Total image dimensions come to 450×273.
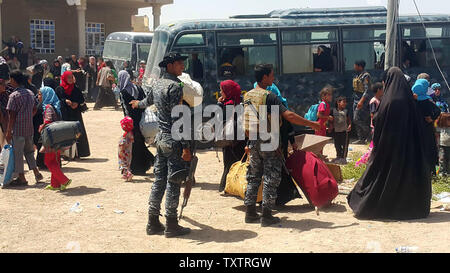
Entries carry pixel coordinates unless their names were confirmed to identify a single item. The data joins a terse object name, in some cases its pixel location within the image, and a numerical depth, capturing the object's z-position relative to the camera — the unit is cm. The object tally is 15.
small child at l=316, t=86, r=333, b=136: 962
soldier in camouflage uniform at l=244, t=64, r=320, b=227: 630
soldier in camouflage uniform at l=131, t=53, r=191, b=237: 600
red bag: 691
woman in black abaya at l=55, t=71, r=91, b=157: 995
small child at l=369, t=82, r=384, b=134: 964
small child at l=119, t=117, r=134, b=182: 894
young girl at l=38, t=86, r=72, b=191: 831
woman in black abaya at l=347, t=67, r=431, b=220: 648
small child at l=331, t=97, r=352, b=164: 994
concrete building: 2689
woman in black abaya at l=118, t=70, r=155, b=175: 905
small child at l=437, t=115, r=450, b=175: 818
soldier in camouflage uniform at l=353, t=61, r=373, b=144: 1232
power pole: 1081
